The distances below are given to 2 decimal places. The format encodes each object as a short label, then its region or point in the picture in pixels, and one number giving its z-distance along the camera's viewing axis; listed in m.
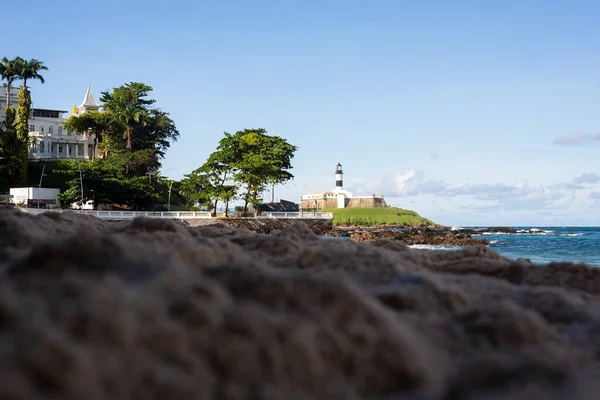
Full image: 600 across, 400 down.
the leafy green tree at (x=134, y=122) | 78.69
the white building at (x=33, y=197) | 61.54
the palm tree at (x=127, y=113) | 78.12
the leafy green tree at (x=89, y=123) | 82.38
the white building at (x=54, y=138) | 93.00
